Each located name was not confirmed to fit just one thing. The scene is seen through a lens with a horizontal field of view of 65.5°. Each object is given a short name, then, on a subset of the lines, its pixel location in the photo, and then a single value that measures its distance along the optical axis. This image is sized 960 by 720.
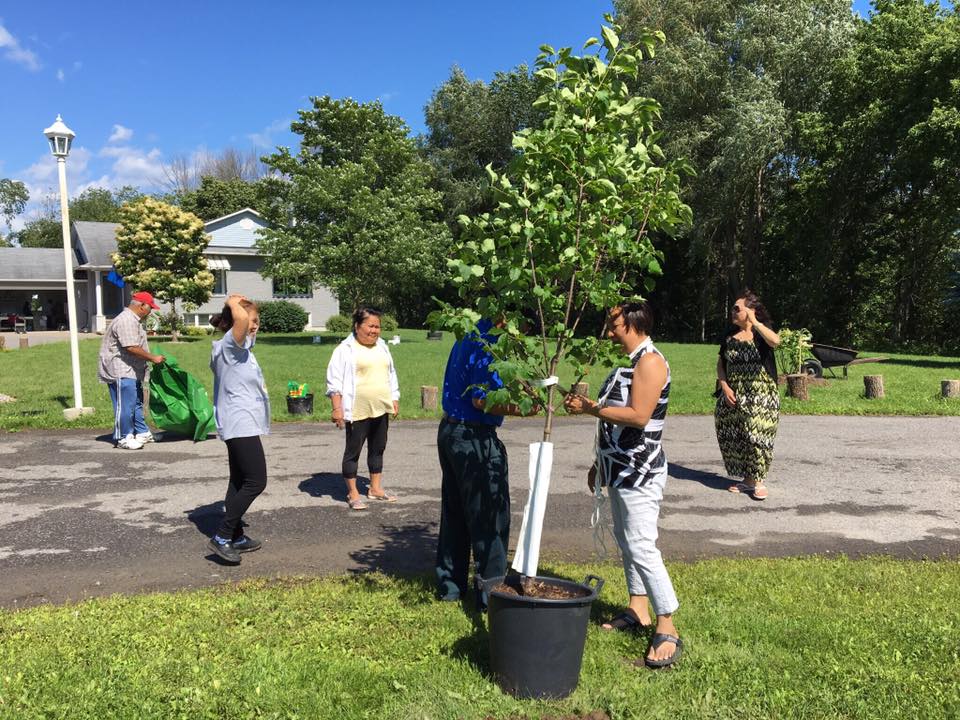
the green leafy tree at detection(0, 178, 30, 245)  94.50
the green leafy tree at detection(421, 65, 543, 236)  42.88
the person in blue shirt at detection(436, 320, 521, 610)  3.99
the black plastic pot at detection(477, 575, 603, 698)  3.22
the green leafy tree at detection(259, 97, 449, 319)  32.81
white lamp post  11.86
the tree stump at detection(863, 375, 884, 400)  14.27
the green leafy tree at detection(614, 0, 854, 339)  29.44
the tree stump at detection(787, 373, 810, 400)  13.83
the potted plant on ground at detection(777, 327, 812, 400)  15.84
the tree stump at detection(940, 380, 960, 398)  14.24
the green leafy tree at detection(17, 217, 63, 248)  79.12
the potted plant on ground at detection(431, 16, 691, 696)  3.37
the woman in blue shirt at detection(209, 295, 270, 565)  5.18
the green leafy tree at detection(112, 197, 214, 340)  34.84
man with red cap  9.10
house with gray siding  41.53
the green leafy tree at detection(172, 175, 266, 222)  60.94
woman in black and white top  3.66
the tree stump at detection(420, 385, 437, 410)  12.77
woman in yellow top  6.56
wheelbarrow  16.50
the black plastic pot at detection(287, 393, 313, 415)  11.94
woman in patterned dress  7.12
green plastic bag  9.49
